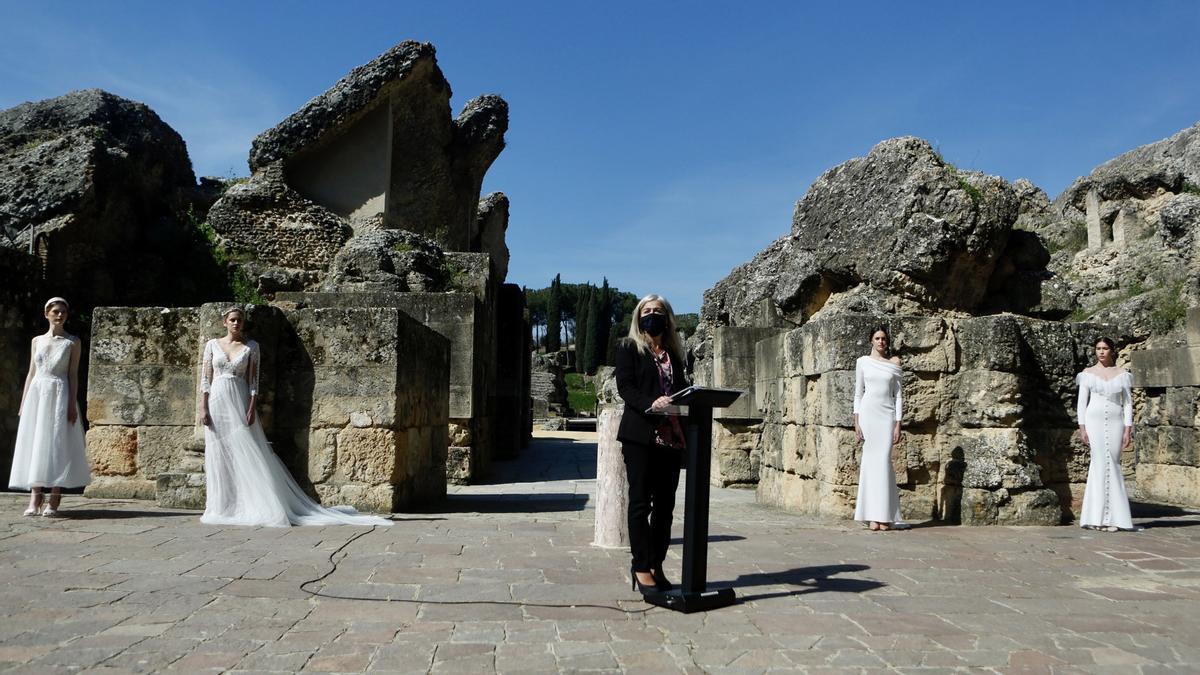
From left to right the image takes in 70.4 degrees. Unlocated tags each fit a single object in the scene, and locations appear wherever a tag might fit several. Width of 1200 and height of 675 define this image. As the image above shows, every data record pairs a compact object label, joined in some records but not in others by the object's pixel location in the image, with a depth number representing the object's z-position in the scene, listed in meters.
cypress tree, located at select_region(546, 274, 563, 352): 75.44
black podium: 3.94
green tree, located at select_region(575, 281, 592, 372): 72.19
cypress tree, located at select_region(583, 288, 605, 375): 71.38
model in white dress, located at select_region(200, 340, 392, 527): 6.24
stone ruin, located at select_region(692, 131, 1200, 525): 7.21
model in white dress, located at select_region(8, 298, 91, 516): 6.30
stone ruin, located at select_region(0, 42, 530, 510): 7.10
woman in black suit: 4.19
